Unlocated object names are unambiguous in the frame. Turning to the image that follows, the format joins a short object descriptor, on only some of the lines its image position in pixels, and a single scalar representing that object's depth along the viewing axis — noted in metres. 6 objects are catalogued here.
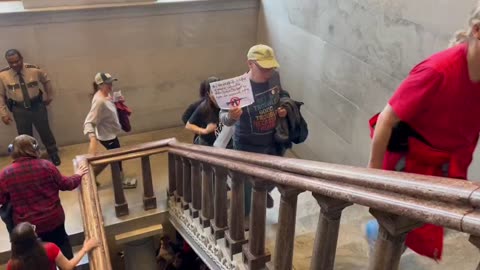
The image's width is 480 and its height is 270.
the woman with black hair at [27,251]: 2.18
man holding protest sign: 2.46
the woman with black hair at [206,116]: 3.39
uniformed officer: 4.38
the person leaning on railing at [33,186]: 2.76
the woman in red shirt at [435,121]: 1.46
